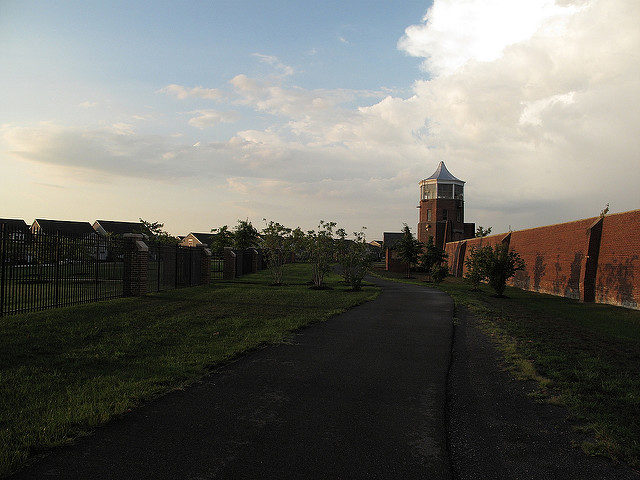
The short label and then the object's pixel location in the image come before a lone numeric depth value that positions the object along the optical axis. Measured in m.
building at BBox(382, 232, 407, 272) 48.25
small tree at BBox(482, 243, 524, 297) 20.48
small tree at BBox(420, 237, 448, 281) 36.31
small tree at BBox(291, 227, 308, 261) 23.03
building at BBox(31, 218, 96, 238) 56.69
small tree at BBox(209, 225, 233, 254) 44.00
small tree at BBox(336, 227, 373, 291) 22.73
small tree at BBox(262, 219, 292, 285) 23.03
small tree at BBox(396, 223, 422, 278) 38.00
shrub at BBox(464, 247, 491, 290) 21.41
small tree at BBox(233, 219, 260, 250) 45.12
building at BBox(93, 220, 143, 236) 69.56
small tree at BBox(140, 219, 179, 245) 38.30
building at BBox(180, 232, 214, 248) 86.56
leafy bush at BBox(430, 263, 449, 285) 28.97
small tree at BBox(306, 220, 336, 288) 22.00
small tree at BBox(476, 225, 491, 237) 62.56
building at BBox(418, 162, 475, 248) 62.22
